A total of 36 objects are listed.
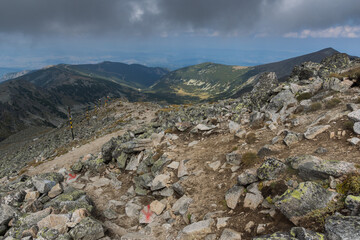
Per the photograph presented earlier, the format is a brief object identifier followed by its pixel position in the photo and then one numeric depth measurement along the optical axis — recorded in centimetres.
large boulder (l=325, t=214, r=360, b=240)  554
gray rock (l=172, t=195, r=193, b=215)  1134
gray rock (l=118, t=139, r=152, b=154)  2012
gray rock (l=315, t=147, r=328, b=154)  1042
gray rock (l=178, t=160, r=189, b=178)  1427
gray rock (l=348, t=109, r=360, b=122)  1143
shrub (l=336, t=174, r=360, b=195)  702
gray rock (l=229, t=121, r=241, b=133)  1814
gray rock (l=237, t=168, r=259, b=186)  1040
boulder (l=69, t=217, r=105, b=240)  1012
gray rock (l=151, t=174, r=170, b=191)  1423
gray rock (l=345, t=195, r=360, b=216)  630
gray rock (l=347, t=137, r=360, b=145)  1007
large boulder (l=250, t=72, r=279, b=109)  2528
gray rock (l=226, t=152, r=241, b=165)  1303
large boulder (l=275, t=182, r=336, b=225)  722
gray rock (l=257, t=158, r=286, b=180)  988
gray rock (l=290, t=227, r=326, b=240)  593
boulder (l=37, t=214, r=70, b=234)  1082
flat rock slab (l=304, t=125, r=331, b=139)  1224
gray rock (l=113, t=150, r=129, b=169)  1975
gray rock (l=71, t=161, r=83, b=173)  2120
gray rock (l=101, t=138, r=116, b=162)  2138
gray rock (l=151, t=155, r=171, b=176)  1607
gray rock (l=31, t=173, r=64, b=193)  1631
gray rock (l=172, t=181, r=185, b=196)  1275
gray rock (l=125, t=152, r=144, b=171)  1891
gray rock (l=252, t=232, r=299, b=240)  628
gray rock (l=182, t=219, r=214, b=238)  898
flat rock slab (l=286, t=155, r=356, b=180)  813
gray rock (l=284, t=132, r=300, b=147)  1246
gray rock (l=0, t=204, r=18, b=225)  1237
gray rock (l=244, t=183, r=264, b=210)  912
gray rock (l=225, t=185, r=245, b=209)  995
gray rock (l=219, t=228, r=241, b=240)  778
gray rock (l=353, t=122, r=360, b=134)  1074
